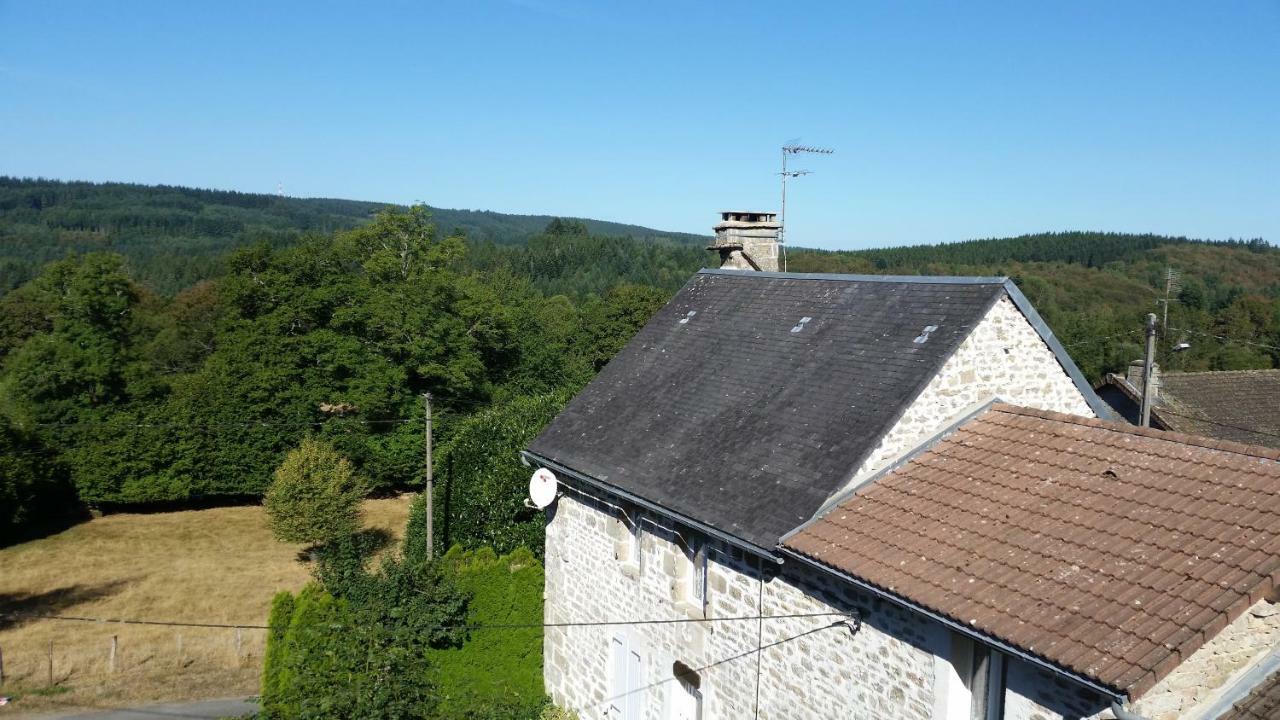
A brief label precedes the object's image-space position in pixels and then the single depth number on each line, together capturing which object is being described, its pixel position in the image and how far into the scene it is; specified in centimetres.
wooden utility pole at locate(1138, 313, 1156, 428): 1784
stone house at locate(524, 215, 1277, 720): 791
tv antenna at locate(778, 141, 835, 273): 1938
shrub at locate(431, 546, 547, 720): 1521
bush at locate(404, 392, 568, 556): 2203
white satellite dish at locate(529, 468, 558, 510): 1451
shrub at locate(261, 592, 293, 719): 1485
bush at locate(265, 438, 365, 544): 2634
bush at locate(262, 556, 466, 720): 1333
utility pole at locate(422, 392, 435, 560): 2192
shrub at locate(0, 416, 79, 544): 3384
